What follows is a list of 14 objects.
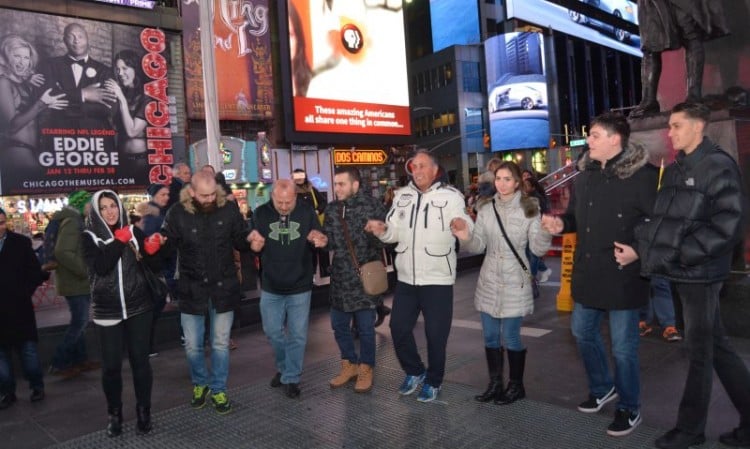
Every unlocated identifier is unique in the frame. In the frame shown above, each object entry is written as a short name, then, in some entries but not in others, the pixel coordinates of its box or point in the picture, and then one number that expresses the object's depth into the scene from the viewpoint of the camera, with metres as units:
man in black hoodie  5.05
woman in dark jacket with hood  4.29
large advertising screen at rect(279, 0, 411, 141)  19.64
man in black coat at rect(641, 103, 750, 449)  3.34
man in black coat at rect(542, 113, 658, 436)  3.78
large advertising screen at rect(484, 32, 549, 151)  52.03
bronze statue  6.41
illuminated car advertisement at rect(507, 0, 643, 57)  57.91
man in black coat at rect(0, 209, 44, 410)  5.29
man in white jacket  4.58
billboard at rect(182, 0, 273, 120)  19.47
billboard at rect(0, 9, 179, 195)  16.31
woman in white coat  4.42
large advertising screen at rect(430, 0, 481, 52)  57.50
